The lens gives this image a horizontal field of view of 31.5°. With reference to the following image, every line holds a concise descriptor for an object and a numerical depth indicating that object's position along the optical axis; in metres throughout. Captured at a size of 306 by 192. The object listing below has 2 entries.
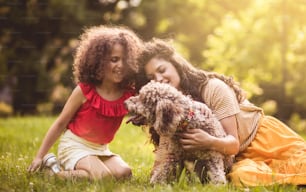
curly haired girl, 5.36
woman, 5.00
